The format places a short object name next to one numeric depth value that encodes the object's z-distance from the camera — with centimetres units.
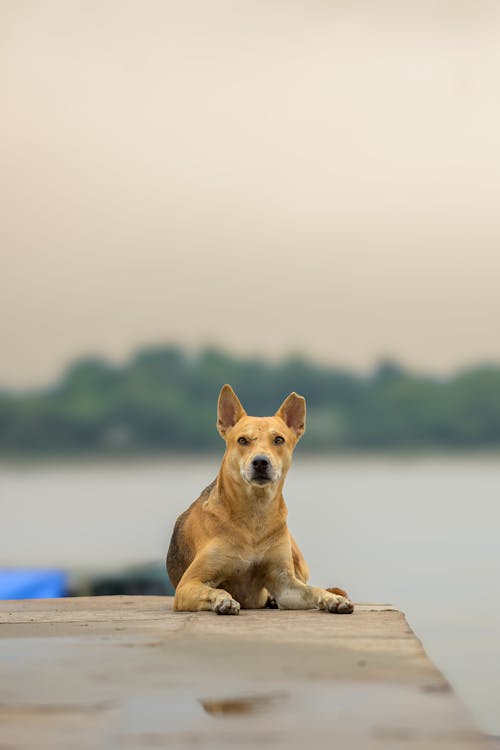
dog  1299
